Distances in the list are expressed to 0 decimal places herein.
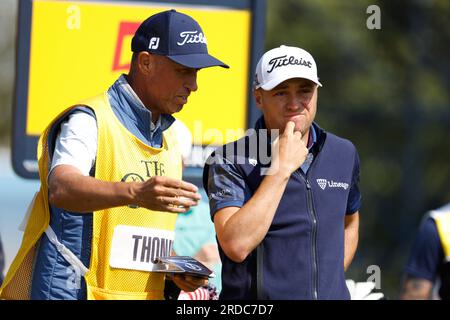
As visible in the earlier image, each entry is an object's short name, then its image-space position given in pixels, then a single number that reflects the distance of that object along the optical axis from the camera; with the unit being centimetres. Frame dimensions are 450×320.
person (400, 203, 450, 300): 1215
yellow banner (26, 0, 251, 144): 1363
